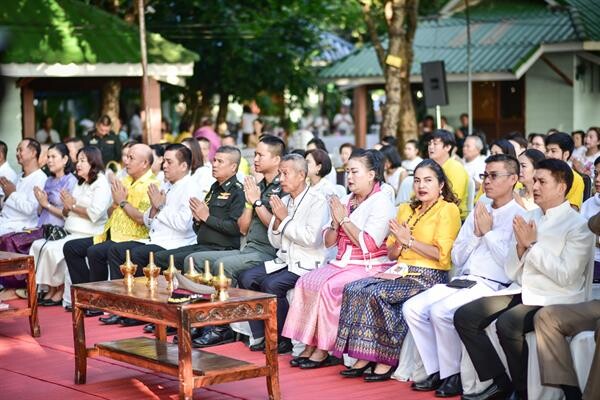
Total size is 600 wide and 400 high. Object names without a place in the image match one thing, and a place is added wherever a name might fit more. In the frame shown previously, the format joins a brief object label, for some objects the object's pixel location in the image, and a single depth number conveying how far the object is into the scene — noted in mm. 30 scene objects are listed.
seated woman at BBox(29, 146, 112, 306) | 11258
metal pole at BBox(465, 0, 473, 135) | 20453
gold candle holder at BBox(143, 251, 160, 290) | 7527
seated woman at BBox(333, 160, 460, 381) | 7676
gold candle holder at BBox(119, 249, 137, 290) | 7668
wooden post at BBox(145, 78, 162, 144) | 18155
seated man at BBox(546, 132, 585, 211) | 10477
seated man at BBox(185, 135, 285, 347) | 9180
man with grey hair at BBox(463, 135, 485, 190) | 12219
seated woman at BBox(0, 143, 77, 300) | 11828
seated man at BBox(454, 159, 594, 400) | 6773
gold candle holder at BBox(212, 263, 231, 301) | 6859
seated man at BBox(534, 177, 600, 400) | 6516
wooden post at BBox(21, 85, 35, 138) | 18125
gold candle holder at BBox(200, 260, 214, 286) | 7129
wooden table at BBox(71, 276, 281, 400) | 6715
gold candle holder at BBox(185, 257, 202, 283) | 7355
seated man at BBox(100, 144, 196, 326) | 10234
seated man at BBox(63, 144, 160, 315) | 10664
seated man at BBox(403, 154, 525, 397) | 7309
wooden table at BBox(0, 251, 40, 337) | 9633
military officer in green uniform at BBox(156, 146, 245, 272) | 9602
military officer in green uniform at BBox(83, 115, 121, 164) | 16875
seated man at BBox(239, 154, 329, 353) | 8758
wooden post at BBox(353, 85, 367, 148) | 26984
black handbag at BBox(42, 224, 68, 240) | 11578
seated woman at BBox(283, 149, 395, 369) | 8133
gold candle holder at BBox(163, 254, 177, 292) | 7436
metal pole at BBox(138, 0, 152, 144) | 16469
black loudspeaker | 18438
